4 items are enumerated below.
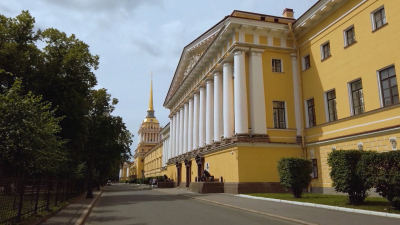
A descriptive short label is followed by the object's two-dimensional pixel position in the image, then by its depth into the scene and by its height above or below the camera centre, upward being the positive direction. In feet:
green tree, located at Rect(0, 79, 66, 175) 33.58 +4.56
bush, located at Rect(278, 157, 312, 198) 53.42 +0.16
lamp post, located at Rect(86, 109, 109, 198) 74.75 -2.63
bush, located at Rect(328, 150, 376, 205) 39.52 -0.04
